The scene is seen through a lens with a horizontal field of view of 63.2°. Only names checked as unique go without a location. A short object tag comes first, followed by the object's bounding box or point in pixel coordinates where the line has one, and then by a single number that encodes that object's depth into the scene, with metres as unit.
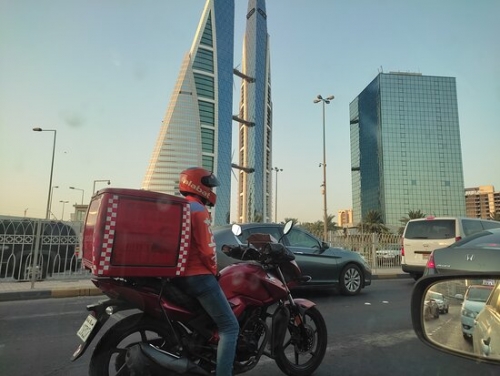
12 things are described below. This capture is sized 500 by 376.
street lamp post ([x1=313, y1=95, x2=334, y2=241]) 28.00
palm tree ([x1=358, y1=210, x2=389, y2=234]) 63.47
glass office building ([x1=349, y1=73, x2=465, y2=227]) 80.44
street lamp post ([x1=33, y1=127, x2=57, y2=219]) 37.75
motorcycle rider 3.04
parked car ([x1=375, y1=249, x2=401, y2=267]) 16.69
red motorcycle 2.89
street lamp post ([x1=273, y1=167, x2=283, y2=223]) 54.15
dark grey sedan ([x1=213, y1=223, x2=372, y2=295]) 8.02
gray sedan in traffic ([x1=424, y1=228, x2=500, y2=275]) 2.77
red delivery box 2.73
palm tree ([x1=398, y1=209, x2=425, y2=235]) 63.42
